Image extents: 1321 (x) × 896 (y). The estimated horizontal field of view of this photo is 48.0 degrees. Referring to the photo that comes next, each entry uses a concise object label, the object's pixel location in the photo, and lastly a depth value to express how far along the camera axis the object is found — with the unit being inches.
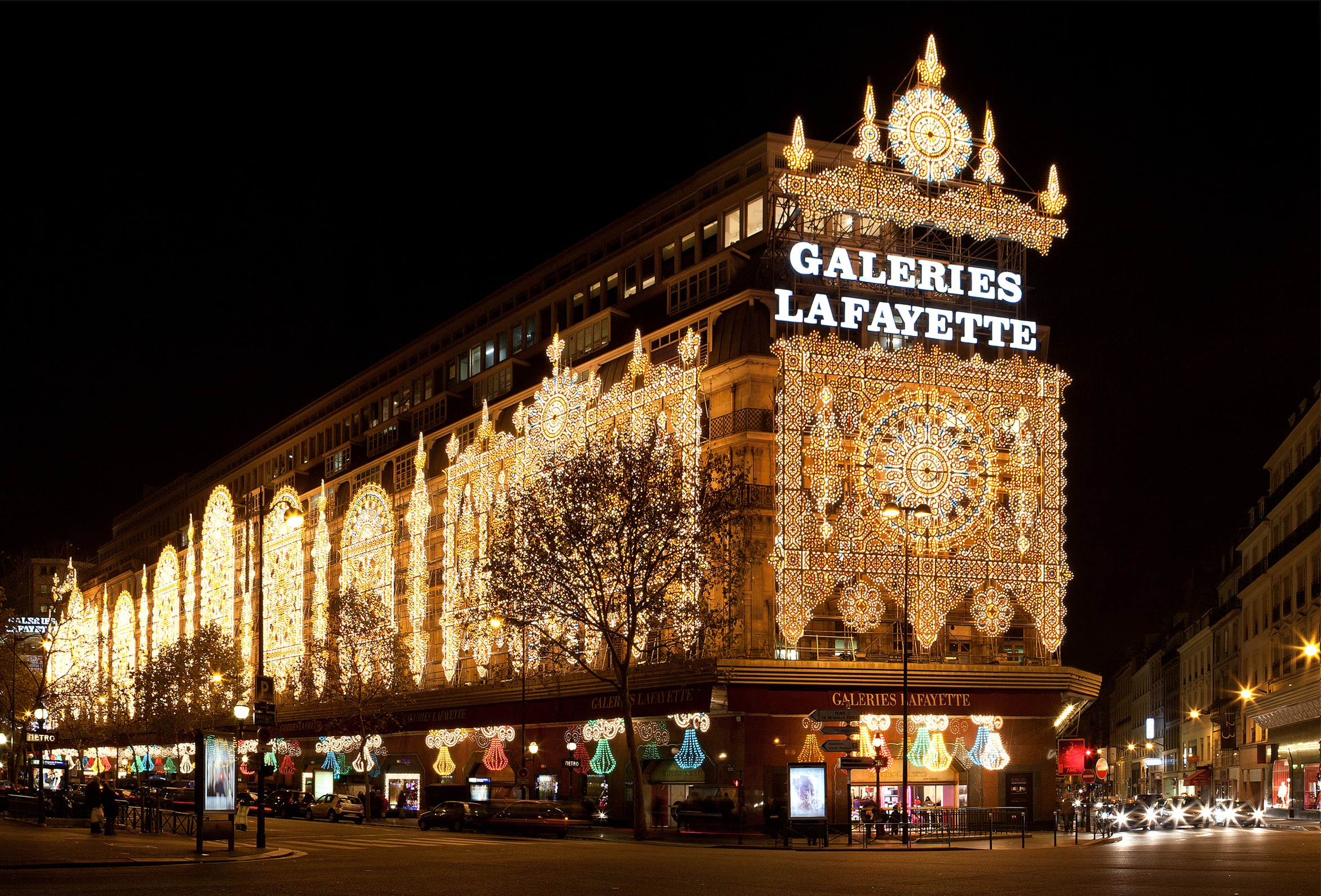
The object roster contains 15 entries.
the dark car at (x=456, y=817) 2284.7
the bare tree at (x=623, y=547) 2234.3
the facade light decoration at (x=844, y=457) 2422.5
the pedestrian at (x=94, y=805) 1971.8
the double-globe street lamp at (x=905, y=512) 1843.0
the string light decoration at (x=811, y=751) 2396.7
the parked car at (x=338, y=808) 2856.8
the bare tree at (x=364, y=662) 3193.9
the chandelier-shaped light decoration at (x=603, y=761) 2662.4
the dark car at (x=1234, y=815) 2687.0
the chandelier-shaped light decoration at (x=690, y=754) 2444.6
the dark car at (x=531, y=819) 2142.0
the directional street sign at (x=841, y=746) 1754.4
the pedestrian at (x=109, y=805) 1939.0
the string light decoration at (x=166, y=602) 5369.1
